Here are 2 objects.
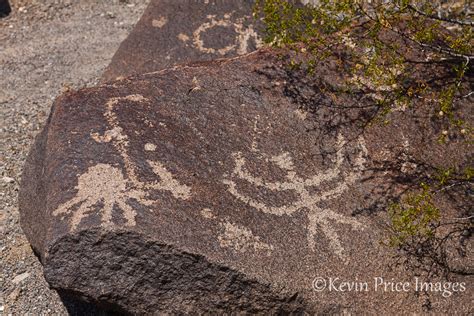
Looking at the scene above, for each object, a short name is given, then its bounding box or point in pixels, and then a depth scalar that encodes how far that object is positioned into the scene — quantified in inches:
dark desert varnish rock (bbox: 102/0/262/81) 197.8
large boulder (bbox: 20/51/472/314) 123.3
